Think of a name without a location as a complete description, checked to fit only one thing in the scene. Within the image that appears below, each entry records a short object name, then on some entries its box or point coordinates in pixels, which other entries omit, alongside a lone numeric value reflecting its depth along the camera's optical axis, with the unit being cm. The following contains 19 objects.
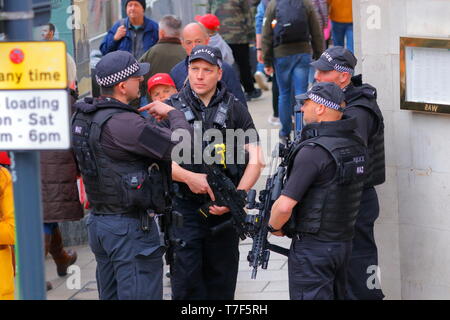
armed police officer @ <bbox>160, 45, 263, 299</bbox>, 1326
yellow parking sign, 780
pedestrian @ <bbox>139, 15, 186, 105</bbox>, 1895
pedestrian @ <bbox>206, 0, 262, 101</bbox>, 2848
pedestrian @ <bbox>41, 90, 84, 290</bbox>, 1502
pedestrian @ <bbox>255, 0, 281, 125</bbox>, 2589
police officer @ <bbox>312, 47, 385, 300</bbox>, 1292
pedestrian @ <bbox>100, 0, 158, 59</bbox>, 2108
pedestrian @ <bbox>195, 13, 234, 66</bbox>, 2241
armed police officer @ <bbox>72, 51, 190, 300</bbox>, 1155
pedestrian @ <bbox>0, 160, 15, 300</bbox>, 1107
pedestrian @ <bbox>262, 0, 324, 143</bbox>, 2300
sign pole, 780
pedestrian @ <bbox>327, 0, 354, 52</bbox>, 2556
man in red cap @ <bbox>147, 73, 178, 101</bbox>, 1496
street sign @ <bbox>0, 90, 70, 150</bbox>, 783
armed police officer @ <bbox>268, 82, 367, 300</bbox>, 1146
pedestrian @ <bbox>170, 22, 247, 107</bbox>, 1474
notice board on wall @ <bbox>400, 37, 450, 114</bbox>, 1291
